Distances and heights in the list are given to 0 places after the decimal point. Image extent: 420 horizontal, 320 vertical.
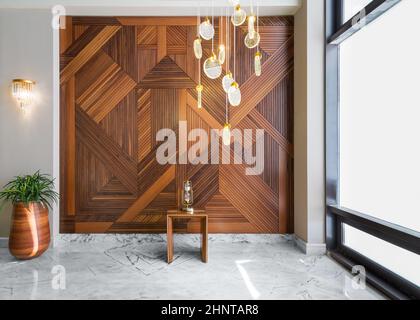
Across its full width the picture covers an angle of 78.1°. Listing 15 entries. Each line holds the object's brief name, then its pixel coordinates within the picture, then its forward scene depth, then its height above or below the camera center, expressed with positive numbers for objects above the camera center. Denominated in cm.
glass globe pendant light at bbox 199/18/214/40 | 172 +89
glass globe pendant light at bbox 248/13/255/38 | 167 +87
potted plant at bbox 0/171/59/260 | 280 -62
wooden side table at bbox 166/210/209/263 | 278 -73
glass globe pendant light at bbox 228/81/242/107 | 173 +46
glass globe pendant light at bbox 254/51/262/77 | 176 +66
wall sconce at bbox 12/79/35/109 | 311 +88
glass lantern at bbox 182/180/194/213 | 297 -38
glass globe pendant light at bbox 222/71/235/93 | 189 +60
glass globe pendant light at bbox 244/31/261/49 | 168 +81
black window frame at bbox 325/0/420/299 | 216 -20
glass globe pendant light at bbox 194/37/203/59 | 179 +79
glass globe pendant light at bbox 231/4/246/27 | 170 +97
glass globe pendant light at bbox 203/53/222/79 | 176 +66
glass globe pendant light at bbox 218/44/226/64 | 189 +80
